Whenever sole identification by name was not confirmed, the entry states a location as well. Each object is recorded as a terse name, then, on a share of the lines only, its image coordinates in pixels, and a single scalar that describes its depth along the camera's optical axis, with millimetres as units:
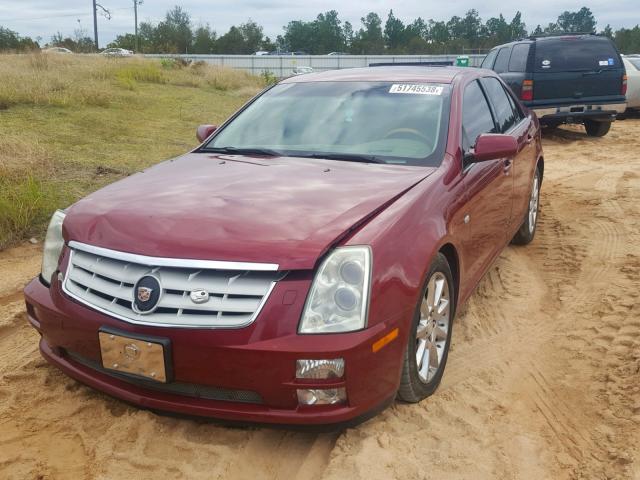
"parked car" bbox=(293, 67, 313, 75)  34097
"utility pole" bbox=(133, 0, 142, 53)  66869
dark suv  11031
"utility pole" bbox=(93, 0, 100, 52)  57550
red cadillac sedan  2254
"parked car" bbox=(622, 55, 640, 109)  14008
